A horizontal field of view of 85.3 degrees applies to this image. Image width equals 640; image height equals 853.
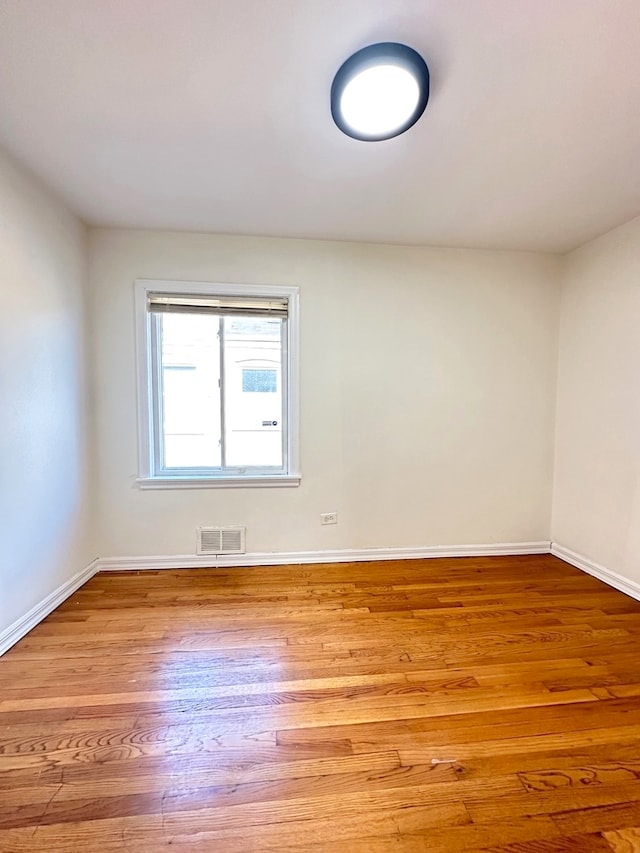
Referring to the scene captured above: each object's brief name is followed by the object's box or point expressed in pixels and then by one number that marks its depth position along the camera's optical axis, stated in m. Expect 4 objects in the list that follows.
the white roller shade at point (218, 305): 2.59
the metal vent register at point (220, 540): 2.70
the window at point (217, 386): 2.62
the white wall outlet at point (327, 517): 2.79
